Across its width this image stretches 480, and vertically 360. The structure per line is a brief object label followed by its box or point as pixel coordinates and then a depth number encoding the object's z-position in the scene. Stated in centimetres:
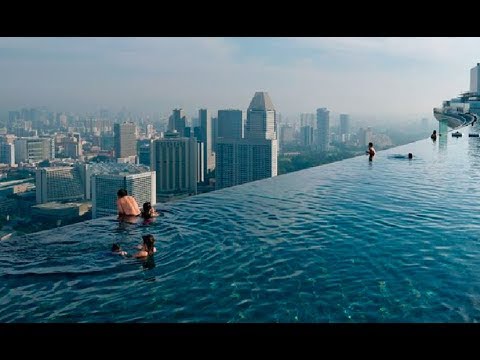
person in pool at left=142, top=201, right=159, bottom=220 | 1025
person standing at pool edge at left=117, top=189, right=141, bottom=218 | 1040
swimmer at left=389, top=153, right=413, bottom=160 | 2109
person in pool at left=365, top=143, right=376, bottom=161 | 2172
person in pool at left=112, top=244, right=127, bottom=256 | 765
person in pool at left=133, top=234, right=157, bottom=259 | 735
